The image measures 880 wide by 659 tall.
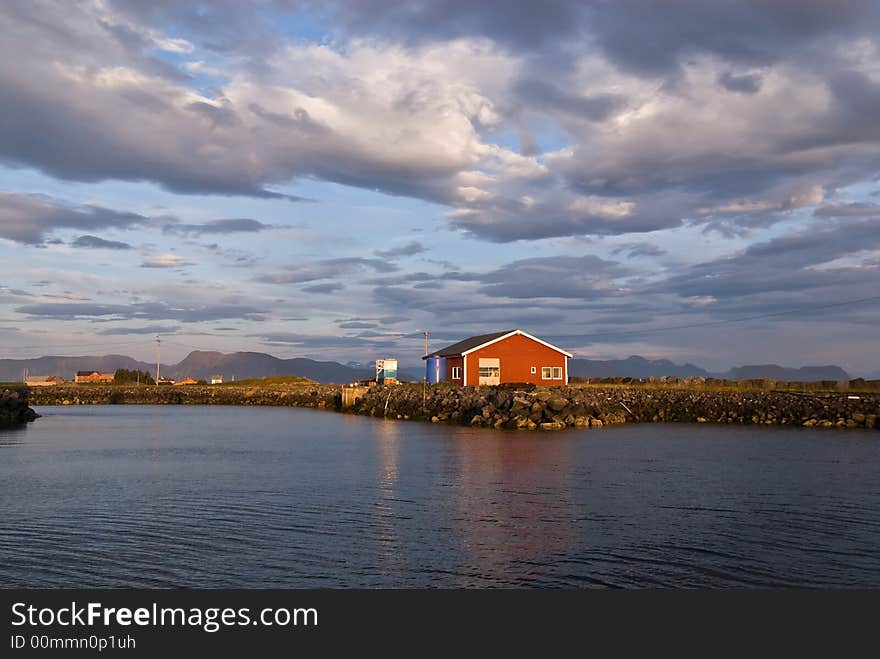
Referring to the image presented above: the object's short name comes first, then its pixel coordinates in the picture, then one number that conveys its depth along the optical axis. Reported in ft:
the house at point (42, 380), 487.61
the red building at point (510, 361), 242.17
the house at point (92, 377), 509.43
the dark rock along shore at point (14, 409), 215.92
